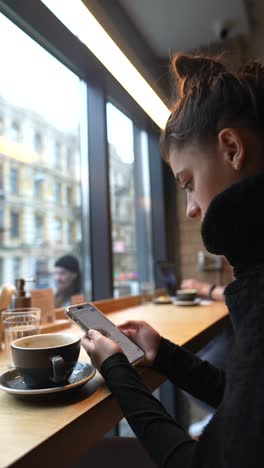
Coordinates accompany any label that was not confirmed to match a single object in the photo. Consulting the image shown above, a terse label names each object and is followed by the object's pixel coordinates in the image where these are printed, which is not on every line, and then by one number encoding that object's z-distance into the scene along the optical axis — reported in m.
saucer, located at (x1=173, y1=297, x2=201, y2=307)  2.00
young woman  0.49
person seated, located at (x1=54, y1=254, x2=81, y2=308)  1.90
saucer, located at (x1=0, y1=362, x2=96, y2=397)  0.60
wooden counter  0.46
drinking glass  0.98
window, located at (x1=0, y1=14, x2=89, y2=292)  1.68
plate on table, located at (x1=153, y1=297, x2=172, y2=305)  2.13
